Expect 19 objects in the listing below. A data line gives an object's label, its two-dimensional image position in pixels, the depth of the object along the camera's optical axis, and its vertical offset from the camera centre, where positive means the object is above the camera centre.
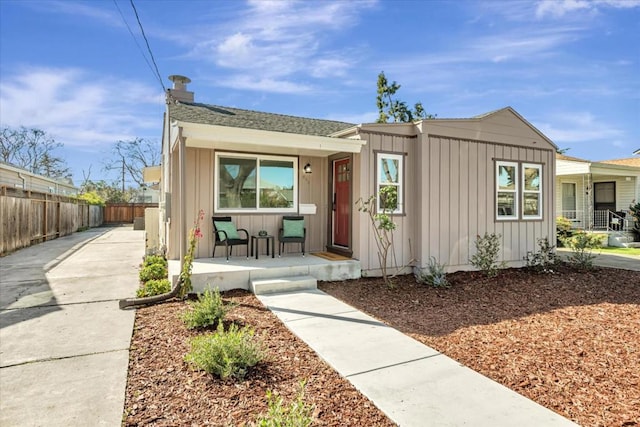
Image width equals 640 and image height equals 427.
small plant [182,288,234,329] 3.77 -1.12
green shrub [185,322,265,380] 2.67 -1.14
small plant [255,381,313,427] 1.66 -1.01
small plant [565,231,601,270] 7.55 -1.01
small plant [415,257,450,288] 5.98 -1.13
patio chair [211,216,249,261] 6.50 -0.41
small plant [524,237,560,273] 7.52 -1.03
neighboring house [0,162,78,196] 13.17 +1.55
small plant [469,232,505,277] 6.78 -0.86
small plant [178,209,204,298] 4.84 -0.84
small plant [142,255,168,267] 6.74 -0.96
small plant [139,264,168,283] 6.11 -1.07
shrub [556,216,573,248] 12.77 -0.64
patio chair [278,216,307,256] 7.20 -0.36
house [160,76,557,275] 6.48 +0.67
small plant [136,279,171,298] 5.15 -1.15
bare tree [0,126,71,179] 27.09 +5.08
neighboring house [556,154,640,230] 14.07 +0.83
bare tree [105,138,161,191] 32.31 +5.43
